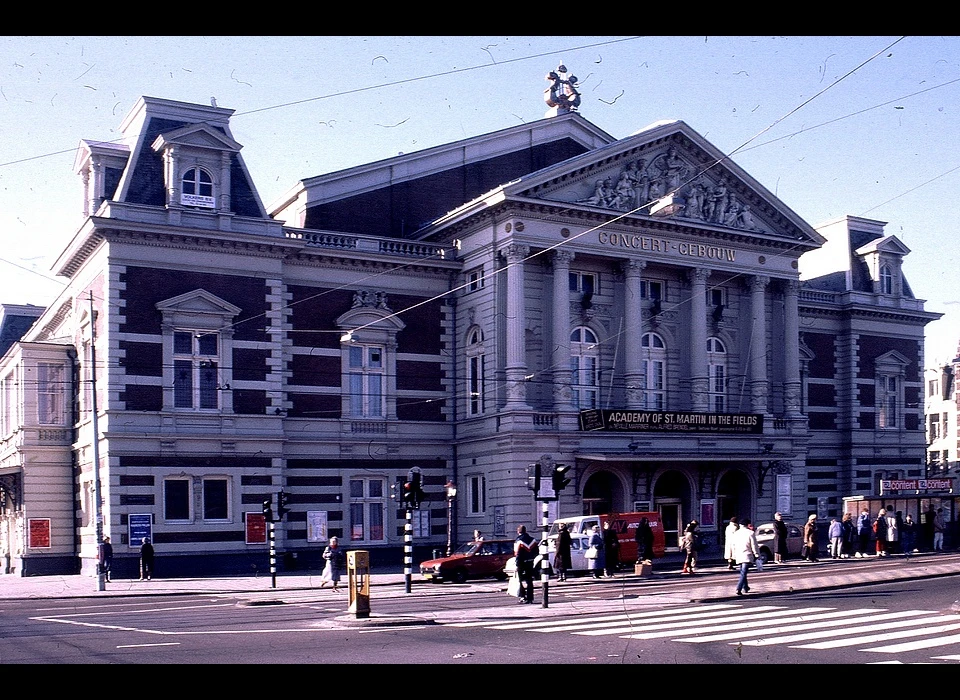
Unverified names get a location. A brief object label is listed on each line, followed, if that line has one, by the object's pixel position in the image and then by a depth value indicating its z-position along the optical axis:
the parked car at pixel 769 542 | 47.03
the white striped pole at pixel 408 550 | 33.59
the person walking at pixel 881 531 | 47.69
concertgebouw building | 44.25
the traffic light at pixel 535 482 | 31.33
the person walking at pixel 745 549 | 28.62
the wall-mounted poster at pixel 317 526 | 47.34
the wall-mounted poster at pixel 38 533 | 48.03
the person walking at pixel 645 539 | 40.75
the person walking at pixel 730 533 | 32.88
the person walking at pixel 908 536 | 48.44
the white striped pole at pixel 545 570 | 26.64
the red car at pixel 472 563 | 39.47
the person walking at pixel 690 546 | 37.81
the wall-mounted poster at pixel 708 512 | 51.66
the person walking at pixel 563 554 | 36.94
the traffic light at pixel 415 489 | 33.69
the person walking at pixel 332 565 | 35.22
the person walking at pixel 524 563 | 28.42
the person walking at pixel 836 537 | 46.66
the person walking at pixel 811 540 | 43.72
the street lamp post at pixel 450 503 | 42.83
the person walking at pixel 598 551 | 36.38
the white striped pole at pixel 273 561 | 36.97
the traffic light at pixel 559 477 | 30.11
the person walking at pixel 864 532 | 47.84
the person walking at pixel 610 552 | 37.94
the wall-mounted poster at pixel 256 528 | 44.97
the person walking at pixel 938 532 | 50.03
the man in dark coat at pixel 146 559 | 41.41
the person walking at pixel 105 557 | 37.41
